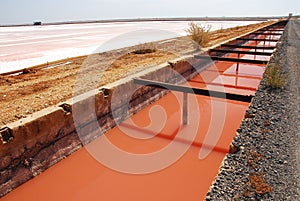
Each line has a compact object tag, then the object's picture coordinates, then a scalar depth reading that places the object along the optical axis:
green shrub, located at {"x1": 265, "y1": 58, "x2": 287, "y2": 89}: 5.27
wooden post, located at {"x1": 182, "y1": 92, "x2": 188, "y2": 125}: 4.87
